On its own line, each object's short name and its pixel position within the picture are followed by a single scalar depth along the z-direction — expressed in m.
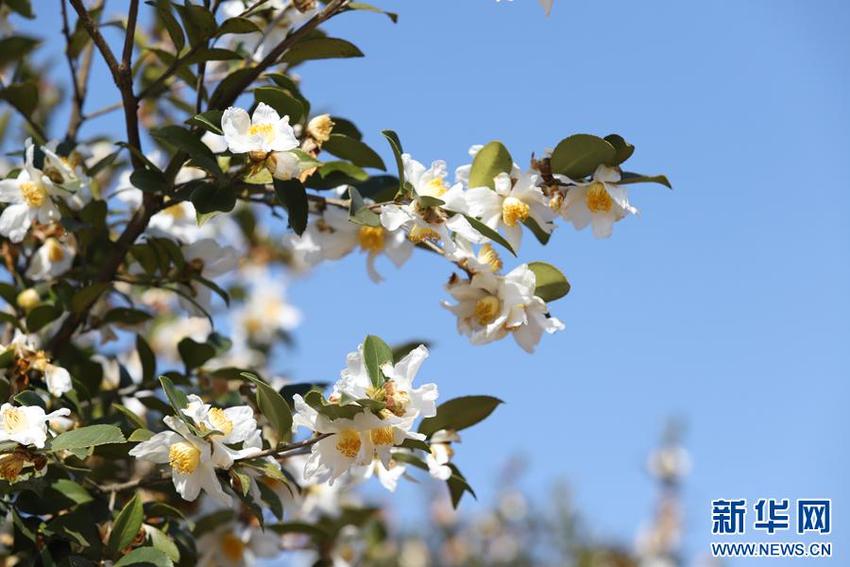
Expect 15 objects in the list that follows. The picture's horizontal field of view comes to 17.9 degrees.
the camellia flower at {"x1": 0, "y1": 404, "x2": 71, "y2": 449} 1.79
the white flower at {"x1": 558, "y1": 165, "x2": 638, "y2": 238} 1.87
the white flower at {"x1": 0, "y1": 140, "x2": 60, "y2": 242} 1.95
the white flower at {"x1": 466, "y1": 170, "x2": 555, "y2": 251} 1.88
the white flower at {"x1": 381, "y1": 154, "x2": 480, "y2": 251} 1.86
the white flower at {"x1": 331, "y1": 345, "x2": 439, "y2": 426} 1.79
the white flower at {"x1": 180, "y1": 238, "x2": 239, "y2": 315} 2.03
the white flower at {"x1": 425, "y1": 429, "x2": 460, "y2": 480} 1.91
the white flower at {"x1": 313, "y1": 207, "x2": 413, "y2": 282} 2.01
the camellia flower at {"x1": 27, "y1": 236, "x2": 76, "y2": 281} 2.05
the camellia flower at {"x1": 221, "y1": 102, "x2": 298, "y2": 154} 1.82
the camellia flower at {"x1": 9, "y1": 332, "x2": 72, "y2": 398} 1.91
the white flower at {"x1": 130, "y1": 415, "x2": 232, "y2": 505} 1.79
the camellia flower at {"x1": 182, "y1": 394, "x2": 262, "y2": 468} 1.80
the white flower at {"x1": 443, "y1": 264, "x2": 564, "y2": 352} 1.88
